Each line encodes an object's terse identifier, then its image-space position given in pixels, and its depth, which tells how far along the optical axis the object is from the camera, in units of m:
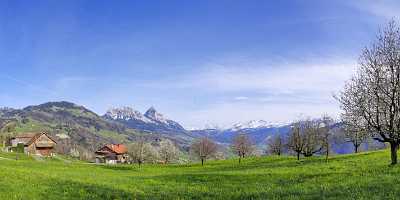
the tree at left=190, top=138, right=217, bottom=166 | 140.75
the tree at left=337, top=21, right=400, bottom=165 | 43.84
